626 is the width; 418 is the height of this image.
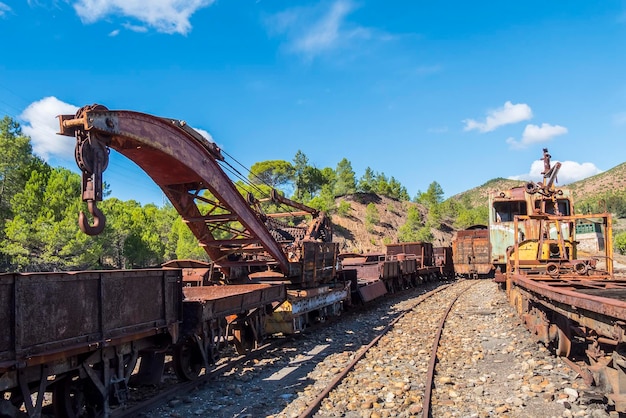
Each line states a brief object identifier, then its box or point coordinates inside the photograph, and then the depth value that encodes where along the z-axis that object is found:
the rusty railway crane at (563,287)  5.02
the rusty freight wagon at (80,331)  4.41
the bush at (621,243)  50.12
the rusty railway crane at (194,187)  5.90
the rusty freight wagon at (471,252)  26.28
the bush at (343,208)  71.56
